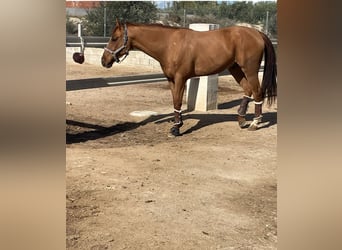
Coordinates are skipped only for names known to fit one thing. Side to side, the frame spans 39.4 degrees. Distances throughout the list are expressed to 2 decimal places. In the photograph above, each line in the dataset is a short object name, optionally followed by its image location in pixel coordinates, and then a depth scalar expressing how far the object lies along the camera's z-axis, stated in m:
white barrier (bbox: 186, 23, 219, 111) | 5.08
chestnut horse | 4.20
